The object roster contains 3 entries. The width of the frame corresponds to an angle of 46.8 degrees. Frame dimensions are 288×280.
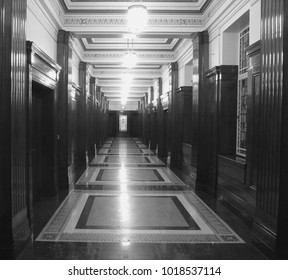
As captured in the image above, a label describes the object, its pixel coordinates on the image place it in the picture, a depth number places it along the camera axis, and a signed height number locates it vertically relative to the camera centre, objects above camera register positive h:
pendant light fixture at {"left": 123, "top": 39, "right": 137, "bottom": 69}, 9.00 +1.90
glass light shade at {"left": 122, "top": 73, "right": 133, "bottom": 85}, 14.32 +2.29
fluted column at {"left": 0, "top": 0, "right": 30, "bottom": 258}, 3.42 +0.02
